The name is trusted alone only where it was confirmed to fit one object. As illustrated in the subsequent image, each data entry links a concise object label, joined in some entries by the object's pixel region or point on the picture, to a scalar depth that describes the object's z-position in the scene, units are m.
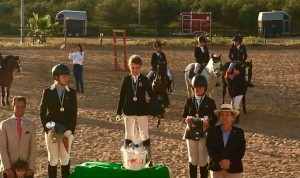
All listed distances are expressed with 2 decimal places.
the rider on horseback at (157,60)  14.35
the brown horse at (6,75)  16.11
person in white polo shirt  17.66
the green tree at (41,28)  37.47
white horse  14.16
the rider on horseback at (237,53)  15.35
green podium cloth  6.48
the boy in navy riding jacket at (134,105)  8.73
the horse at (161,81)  13.23
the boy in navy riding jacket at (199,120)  7.79
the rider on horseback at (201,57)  14.55
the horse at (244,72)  14.62
